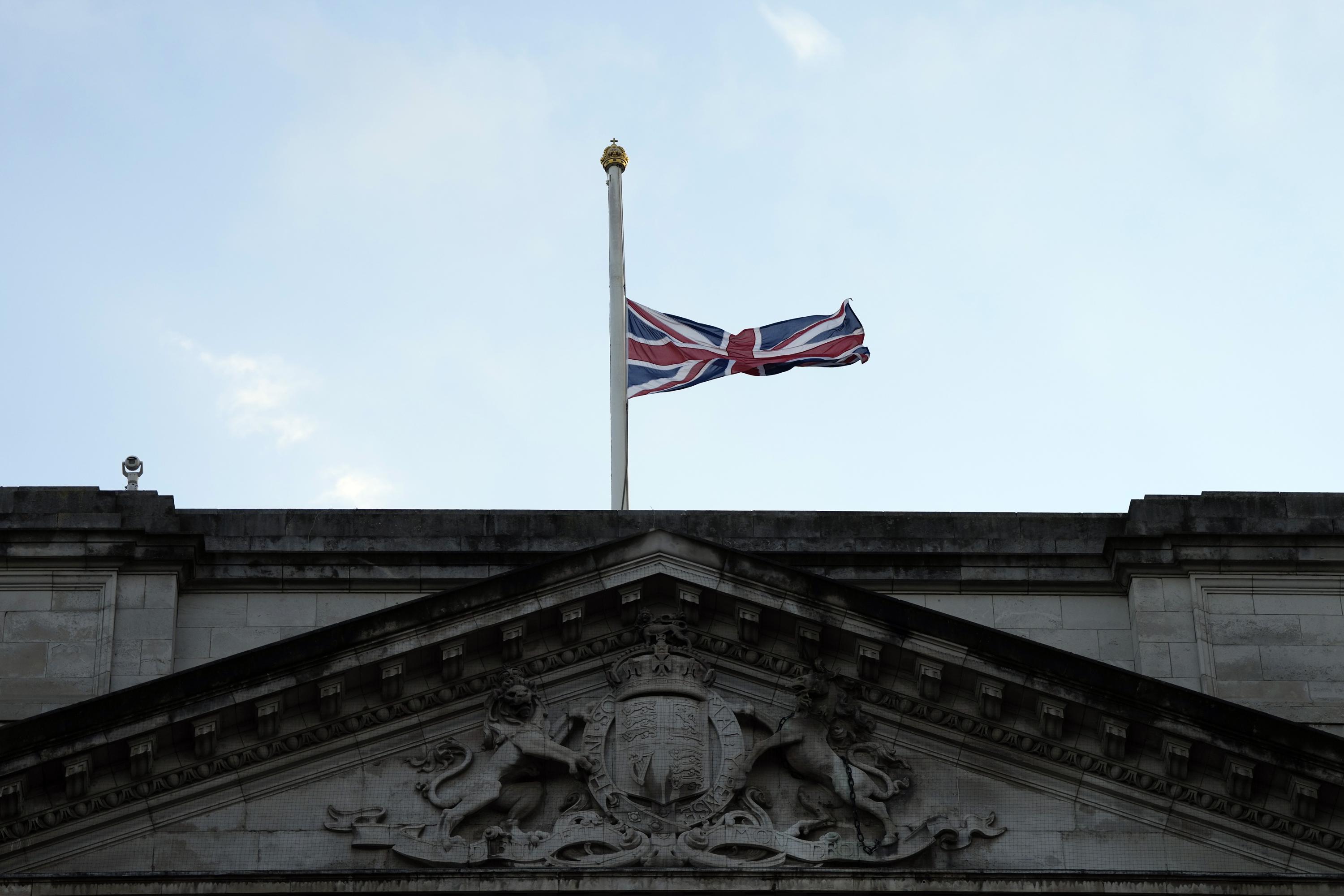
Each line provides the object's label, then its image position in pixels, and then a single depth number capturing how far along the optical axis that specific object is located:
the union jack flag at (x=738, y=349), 35.69
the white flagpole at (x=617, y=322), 35.25
